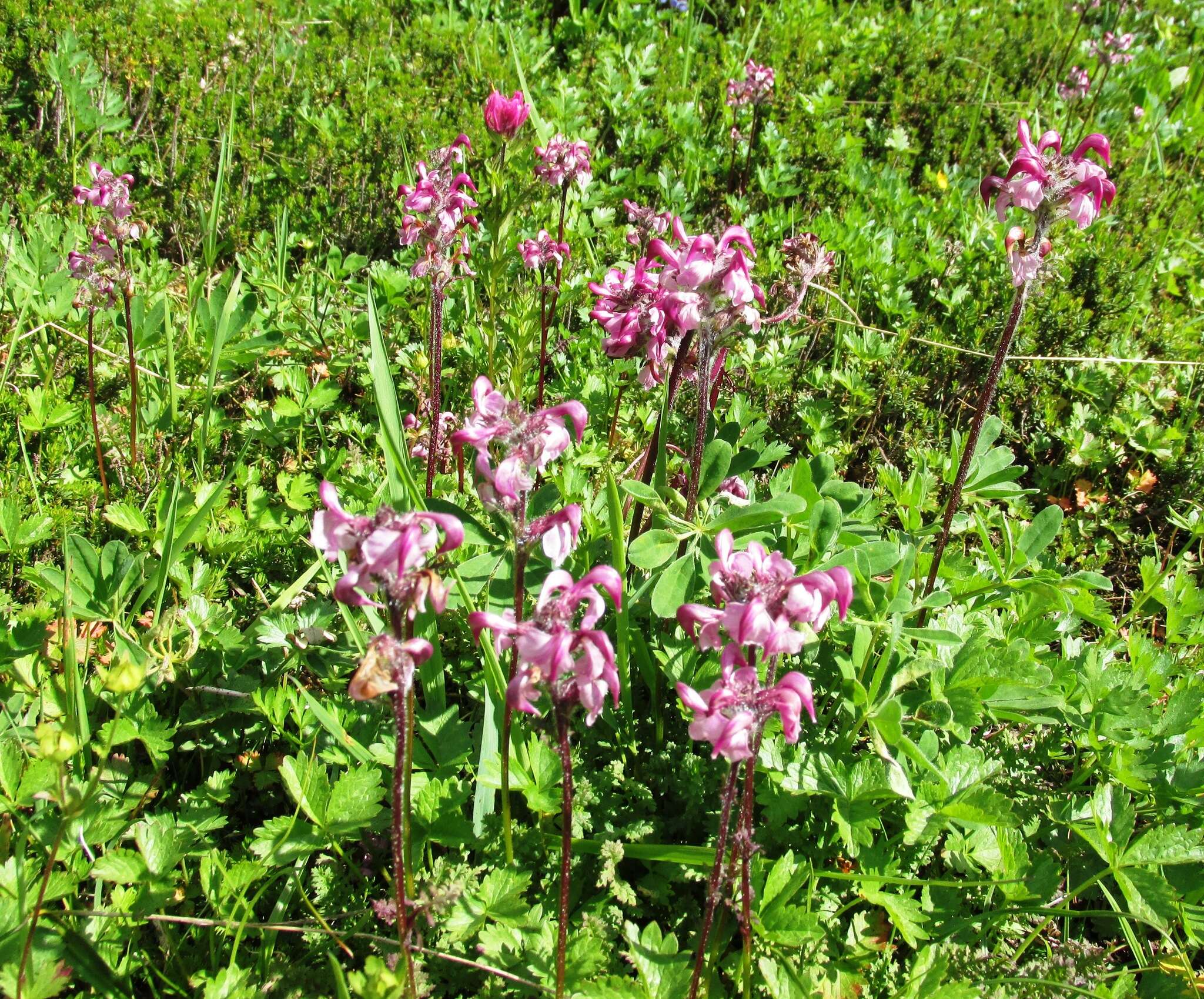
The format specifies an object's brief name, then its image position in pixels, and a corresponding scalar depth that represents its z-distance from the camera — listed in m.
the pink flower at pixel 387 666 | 0.29
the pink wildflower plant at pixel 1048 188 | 0.39
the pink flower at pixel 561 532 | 0.33
